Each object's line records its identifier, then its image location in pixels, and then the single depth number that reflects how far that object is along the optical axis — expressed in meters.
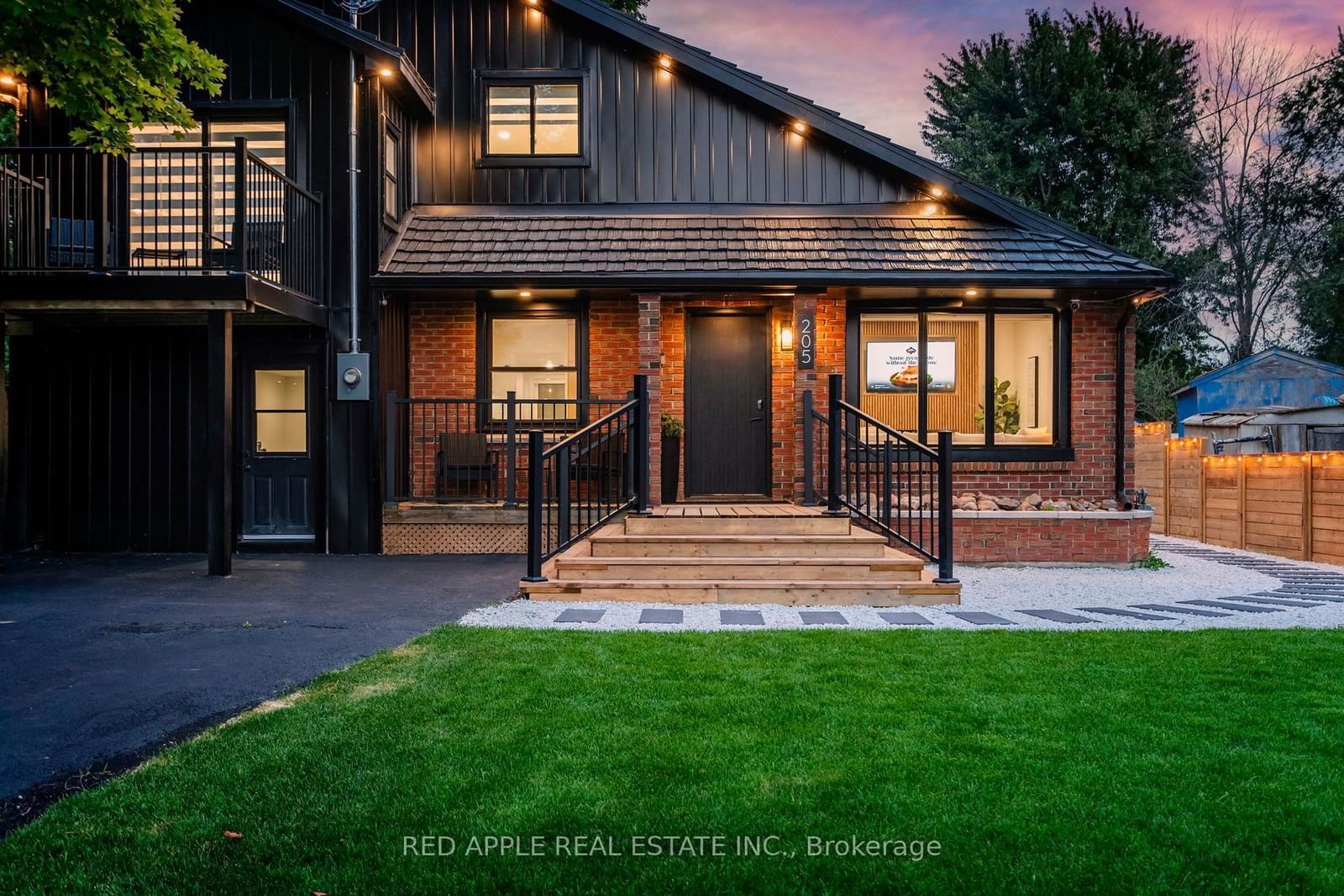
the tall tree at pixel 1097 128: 26.94
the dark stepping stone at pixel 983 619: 6.17
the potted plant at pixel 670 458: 9.78
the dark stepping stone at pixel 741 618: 6.18
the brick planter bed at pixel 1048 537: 9.22
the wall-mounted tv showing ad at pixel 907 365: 10.46
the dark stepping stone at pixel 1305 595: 7.37
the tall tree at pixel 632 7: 19.17
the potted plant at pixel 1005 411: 10.33
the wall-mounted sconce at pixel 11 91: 9.51
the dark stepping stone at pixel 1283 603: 7.11
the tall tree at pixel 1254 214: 27.16
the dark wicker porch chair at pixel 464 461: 9.80
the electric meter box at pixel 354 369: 9.48
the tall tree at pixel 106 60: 5.84
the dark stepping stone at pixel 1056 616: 6.32
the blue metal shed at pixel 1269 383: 22.86
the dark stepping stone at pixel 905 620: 6.20
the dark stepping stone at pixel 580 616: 6.25
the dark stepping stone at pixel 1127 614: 6.47
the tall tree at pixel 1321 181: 27.44
